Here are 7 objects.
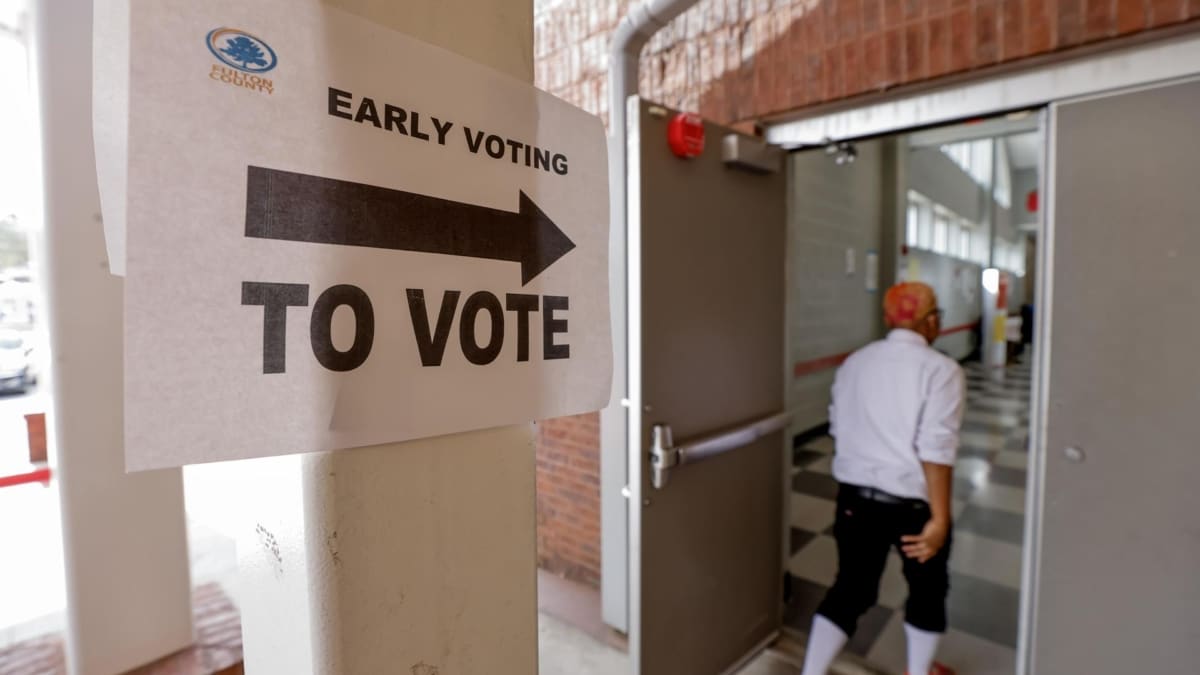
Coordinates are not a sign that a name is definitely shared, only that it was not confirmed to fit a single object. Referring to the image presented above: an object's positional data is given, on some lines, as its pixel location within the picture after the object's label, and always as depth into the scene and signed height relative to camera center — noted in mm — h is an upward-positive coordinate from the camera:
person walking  1888 -608
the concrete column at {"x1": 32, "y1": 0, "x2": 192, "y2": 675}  1066 -260
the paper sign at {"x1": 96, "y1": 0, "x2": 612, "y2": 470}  449 +72
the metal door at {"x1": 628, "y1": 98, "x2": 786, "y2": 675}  1791 -337
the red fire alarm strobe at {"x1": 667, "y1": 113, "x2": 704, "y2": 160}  1802 +569
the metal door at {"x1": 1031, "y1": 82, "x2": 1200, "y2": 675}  1559 -261
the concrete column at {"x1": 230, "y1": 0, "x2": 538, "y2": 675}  593 -284
